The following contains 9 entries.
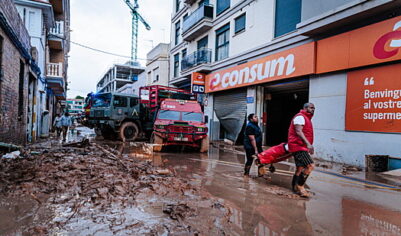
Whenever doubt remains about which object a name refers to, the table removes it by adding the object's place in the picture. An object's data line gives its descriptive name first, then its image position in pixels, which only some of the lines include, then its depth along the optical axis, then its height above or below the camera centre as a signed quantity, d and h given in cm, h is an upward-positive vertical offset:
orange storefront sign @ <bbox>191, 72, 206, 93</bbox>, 1795 +224
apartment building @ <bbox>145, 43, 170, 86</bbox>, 2688 +525
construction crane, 7956 +3132
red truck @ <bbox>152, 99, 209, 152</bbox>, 982 -46
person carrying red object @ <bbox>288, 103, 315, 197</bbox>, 453 -48
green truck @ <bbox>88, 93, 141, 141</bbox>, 1403 -20
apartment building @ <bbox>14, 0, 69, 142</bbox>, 1319 +375
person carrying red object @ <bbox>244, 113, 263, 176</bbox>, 592 -51
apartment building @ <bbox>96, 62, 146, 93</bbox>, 6284 +977
